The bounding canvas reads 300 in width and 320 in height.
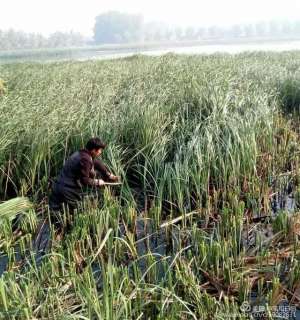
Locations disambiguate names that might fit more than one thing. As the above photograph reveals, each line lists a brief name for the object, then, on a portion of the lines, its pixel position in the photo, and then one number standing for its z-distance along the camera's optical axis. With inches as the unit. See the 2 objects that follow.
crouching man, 168.9
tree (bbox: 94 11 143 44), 5679.1
